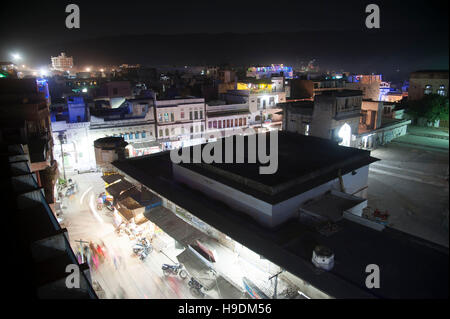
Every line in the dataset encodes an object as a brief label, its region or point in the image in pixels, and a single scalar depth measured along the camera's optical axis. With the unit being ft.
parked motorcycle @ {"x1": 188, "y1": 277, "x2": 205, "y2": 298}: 54.03
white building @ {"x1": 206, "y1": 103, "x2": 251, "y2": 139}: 146.20
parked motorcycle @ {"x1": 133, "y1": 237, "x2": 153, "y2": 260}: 65.35
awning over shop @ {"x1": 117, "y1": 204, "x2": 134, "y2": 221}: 69.10
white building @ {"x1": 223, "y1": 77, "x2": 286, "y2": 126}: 157.38
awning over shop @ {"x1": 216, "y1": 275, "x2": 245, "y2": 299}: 50.64
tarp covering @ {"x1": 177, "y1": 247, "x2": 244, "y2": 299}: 51.64
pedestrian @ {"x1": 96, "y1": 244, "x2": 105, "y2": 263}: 65.92
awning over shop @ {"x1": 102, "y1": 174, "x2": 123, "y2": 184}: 85.28
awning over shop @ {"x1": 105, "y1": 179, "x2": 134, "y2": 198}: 78.37
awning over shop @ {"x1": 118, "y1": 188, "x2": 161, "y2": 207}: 69.36
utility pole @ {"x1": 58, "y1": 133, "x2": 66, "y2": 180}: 115.98
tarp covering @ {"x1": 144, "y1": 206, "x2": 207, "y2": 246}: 57.47
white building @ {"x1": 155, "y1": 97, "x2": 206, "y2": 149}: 134.72
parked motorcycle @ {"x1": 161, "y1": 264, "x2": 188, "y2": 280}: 59.67
